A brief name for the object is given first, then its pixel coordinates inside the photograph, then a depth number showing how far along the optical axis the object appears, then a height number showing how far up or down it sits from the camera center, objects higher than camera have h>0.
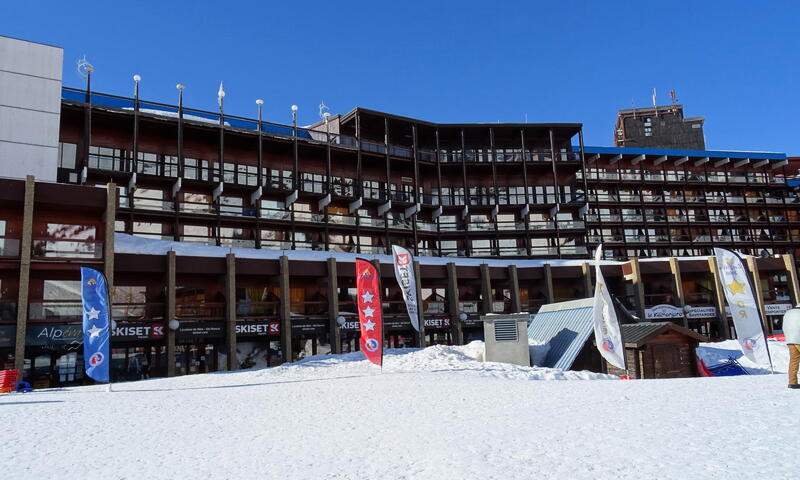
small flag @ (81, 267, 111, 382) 21.12 +0.35
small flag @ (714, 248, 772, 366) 19.59 -0.40
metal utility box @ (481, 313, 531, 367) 24.42 -1.01
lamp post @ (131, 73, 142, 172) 38.75 +13.90
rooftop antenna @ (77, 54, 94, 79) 38.03 +16.70
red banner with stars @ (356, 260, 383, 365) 22.72 +0.30
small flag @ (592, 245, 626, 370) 17.75 -0.59
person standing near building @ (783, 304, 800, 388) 10.76 -0.56
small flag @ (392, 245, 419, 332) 24.94 +1.71
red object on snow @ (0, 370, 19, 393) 21.23 -1.44
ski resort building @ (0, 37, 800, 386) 30.89 +7.45
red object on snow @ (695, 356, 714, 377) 23.78 -2.61
